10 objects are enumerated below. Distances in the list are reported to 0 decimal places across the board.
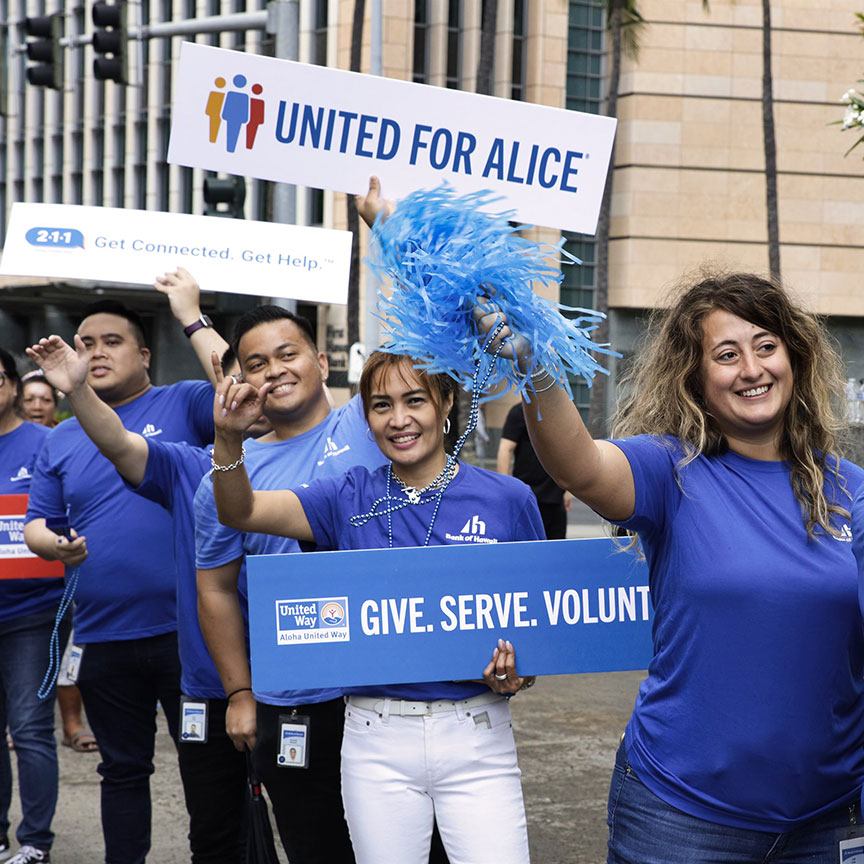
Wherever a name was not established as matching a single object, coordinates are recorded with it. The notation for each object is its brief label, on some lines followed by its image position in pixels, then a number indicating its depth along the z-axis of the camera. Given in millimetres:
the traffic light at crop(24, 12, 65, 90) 12703
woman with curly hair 2523
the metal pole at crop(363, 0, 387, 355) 15945
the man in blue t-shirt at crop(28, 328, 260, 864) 3973
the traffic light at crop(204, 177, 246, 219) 10484
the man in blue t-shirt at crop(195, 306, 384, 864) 3500
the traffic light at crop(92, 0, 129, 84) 11929
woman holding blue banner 3078
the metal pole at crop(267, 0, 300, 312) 10383
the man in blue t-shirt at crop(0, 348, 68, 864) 5027
